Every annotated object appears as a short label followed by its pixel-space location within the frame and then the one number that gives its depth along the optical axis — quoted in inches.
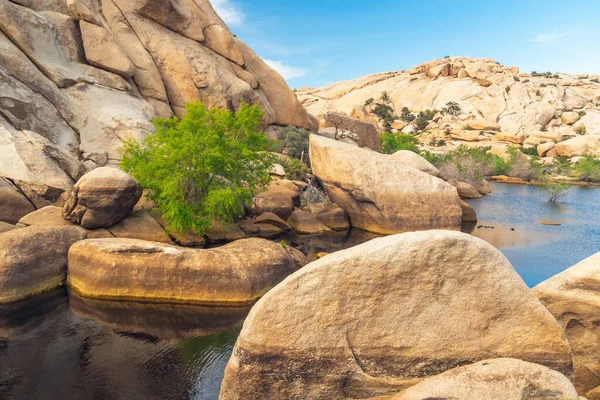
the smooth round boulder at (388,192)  1019.3
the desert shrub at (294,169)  1282.0
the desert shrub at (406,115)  3863.2
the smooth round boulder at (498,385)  269.4
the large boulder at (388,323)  300.7
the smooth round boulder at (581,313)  342.0
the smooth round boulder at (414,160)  1450.5
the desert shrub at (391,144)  2146.9
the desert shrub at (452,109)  3764.8
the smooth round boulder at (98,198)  726.5
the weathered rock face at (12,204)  762.2
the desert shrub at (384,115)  3262.8
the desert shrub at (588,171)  2237.9
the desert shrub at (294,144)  1520.7
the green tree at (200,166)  807.1
